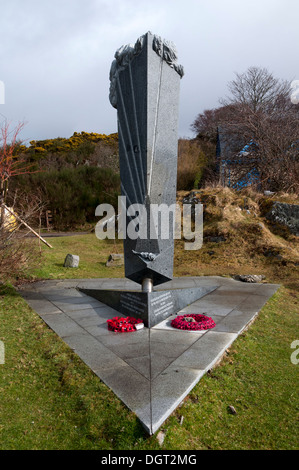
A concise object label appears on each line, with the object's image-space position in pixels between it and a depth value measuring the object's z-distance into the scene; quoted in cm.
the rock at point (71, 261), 830
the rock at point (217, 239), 953
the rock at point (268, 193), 1139
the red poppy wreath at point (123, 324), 399
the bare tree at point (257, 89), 1825
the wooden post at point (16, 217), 633
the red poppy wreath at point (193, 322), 396
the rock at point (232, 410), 252
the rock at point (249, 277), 682
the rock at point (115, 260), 898
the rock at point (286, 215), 965
